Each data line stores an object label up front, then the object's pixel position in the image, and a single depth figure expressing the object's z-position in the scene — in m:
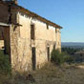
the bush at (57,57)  17.96
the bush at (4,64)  9.41
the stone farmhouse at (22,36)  10.46
